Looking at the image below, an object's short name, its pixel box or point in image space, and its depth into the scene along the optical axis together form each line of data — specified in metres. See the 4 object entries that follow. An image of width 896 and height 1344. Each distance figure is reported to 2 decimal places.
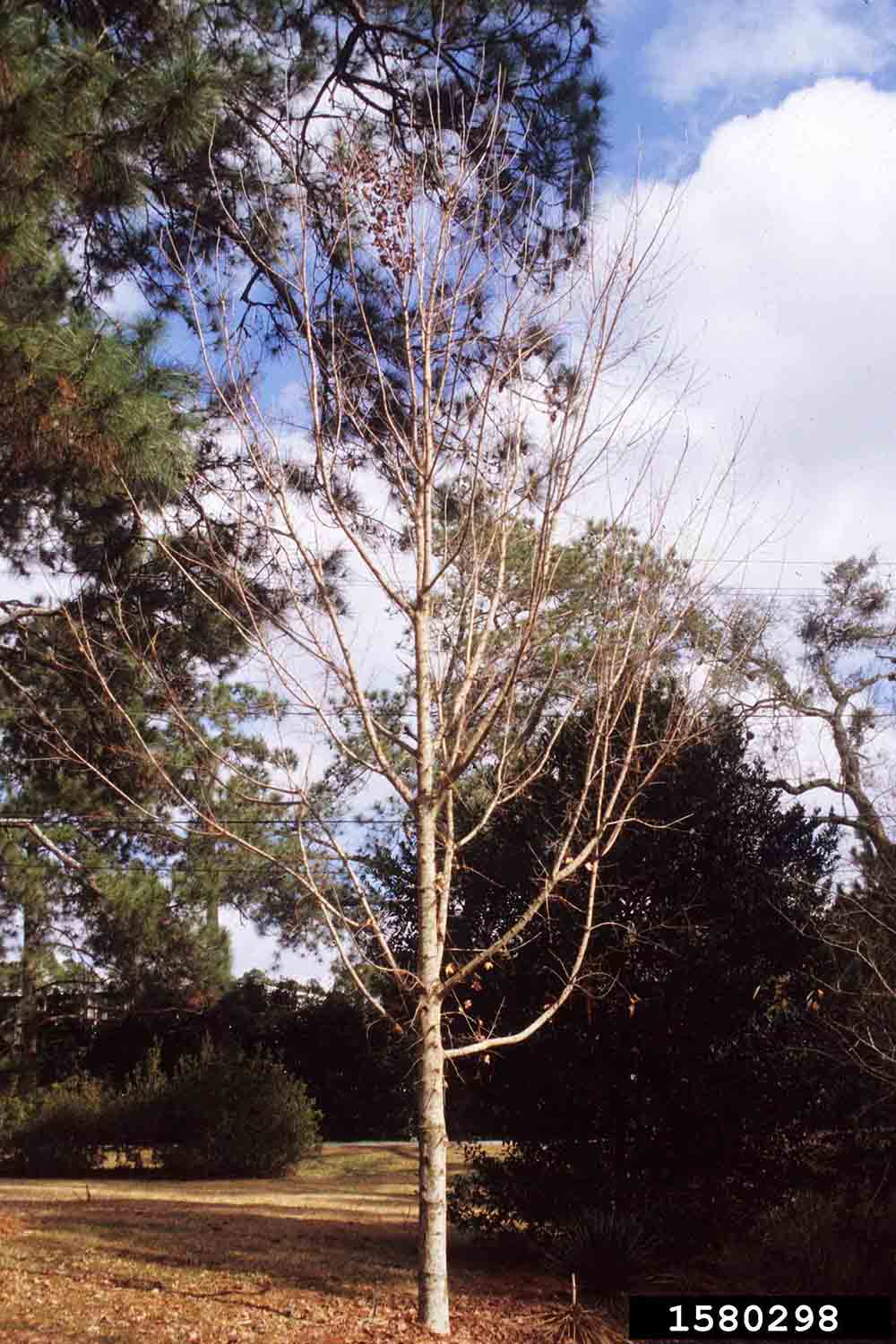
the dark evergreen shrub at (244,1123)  14.93
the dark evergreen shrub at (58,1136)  15.84
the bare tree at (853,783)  8.30
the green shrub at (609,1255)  7.29
